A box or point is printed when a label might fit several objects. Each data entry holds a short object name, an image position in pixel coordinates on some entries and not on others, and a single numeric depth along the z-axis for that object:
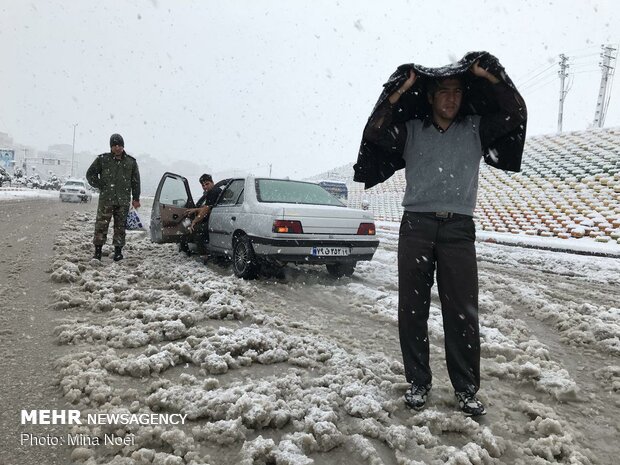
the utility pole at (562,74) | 38.81
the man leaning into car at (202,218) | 6.62
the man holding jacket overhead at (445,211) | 2.30
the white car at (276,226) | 5.09
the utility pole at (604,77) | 29.17
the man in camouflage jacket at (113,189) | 6.20
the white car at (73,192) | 25.92
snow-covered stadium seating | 11.77
